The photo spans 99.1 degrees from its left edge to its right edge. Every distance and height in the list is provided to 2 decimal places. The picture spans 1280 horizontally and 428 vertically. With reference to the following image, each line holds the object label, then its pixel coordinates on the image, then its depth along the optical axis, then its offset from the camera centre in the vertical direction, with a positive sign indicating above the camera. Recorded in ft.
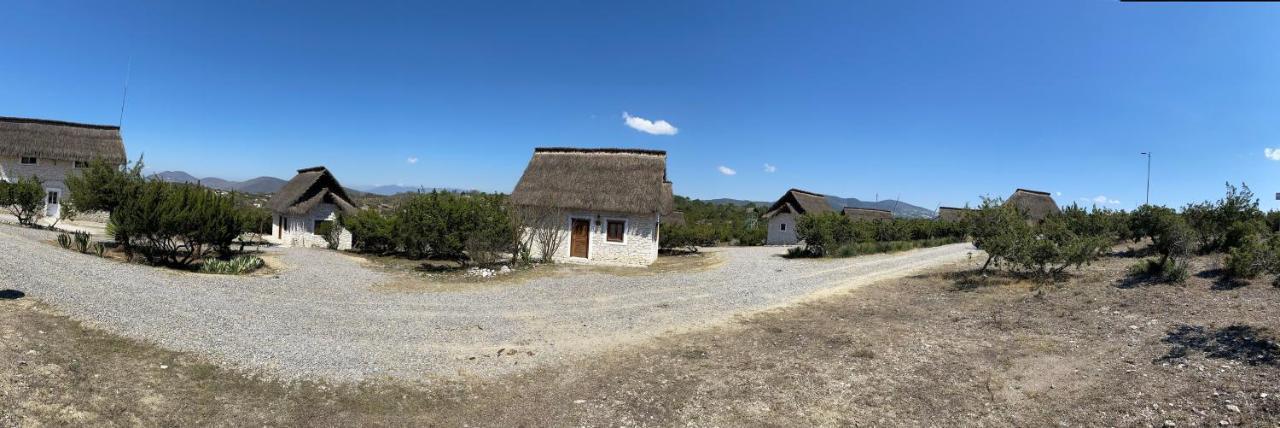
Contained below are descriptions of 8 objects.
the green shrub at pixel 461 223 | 53.16 -0.90
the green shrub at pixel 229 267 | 43.78 -5.30
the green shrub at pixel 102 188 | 52.24 +0.62
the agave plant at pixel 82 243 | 46.44 -4.23
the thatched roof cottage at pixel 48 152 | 85.25 +6.41
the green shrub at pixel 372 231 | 70.38 -2.92
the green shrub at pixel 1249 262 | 32.01 -0.34
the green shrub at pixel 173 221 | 42.98 -1.83
